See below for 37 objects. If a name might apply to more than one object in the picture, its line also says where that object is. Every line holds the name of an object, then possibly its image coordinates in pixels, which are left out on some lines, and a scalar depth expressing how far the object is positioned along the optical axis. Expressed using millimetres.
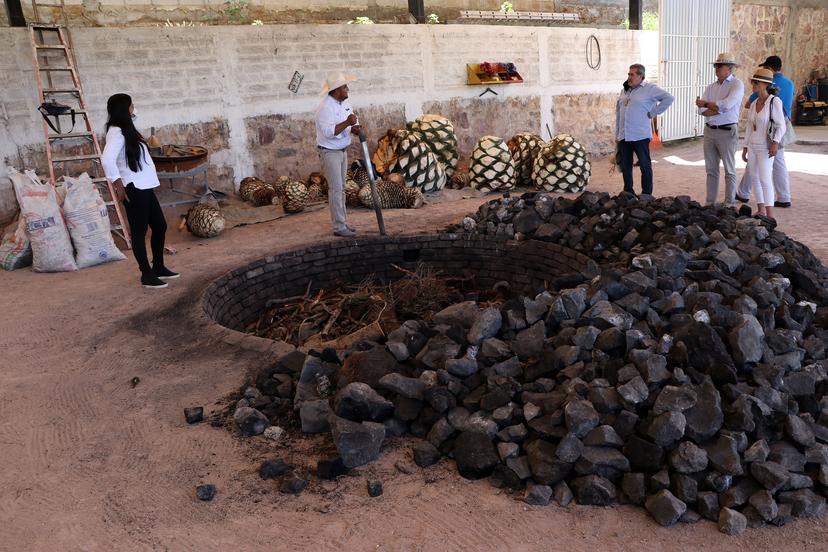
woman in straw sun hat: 6242
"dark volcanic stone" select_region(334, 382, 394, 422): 2934
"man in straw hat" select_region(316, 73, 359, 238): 6258
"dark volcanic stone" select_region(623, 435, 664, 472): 2479
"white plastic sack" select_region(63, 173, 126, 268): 5934
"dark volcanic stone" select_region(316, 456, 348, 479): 2680
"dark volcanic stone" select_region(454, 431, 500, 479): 2641
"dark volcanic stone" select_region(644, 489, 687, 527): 2314
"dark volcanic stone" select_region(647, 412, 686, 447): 2496
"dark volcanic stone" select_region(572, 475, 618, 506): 2449
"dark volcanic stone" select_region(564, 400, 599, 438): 2598
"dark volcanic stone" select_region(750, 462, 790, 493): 2363
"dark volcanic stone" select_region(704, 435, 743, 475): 2406
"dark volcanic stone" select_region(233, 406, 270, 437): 3045
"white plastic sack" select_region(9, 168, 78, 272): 5781
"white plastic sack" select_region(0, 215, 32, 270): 6086
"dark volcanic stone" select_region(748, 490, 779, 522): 2311
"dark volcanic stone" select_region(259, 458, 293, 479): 2701
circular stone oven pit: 5539
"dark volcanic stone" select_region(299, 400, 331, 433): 3016
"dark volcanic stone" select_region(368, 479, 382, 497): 2566
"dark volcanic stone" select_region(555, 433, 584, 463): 2533
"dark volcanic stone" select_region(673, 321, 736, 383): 2787
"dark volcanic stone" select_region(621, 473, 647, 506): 2434
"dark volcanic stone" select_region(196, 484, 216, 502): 2561
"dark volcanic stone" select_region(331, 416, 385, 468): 2713
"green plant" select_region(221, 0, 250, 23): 11430
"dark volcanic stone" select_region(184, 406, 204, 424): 3158
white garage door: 12922
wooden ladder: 6508
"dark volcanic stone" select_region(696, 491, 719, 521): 2350
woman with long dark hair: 4906
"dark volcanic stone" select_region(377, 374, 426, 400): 2984
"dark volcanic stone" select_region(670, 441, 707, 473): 2428
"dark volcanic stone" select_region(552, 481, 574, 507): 2475
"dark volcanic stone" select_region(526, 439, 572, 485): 2529
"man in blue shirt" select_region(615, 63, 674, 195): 6988
